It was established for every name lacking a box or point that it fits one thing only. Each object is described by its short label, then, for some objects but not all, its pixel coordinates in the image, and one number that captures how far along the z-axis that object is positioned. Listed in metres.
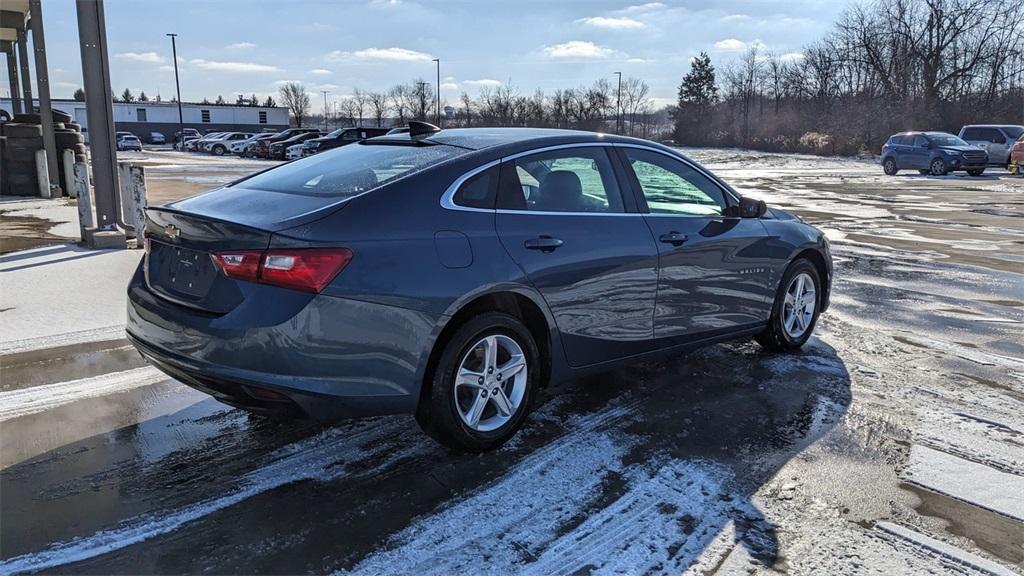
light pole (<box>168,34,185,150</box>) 62.91
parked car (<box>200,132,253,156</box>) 52.50
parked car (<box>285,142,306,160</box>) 35.47
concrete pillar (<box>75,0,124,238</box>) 8.57
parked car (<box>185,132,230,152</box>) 55.92
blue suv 26.84
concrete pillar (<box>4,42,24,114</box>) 24.86
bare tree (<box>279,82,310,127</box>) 100.31
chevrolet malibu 3.13
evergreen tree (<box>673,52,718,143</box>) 68.25
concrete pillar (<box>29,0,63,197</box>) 14.35
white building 82.38
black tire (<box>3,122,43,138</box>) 14.95
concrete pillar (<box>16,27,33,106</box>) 21.34
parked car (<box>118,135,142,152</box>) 55.53
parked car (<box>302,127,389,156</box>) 29.45
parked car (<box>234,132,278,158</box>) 46.28
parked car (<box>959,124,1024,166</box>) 28.30
